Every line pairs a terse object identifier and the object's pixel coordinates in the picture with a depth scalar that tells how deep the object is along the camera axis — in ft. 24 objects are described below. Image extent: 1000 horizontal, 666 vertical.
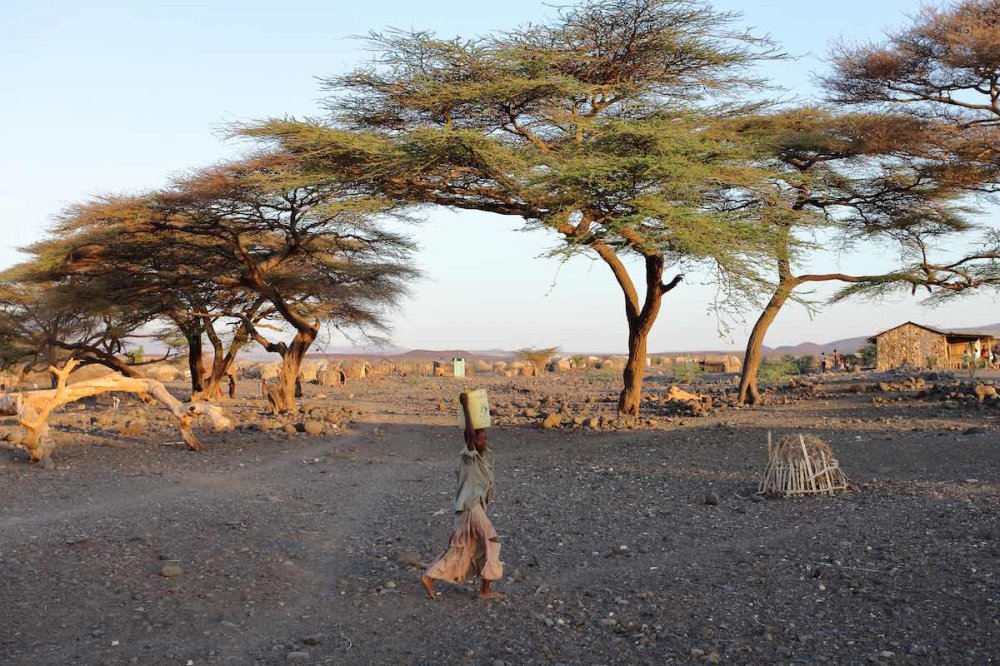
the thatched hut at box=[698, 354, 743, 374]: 134.41
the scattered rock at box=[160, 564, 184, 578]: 22.76
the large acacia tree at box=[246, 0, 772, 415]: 48.14
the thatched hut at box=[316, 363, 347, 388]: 115.03
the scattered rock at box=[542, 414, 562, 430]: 55.67
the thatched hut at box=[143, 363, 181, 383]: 133.85
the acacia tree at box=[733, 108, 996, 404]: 61.52
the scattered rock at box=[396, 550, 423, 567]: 24.08
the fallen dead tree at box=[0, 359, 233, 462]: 41.47
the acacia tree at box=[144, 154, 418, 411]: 61.72
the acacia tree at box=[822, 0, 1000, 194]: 54.60
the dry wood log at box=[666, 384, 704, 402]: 73.18
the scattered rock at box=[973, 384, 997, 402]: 60.23
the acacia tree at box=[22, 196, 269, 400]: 66.80
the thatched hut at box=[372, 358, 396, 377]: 142.41
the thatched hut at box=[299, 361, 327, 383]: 130.09
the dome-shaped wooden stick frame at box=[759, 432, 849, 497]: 31.12
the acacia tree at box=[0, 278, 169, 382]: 80.38
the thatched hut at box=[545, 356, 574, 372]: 152.96
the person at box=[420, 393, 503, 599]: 20.97
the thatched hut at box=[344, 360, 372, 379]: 133.54
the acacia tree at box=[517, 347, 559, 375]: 153.59
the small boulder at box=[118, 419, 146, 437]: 52.37
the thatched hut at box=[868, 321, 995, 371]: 106.32
